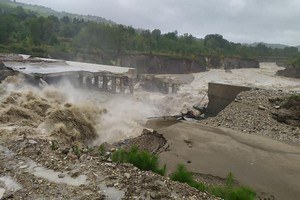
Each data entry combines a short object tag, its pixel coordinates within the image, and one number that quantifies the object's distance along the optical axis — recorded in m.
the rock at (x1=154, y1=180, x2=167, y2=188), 6.33
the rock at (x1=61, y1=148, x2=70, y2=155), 8.08
